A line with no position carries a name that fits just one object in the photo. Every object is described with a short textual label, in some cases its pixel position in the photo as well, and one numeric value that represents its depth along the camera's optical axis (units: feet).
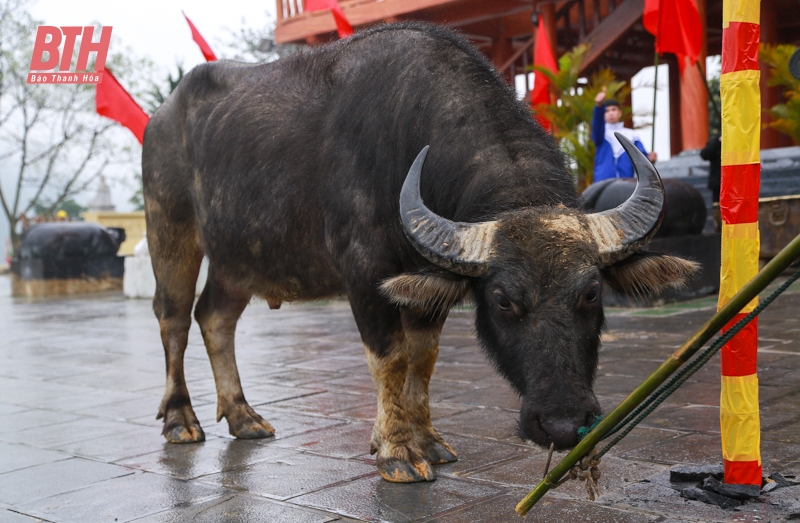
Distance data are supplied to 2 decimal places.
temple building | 49.75
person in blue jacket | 35.22
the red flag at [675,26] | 37.27
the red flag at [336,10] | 42.52
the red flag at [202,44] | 40.18
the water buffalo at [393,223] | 10.84
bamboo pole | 7.52
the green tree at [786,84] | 39.06
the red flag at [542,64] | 45.14
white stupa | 108.17
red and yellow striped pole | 10.98
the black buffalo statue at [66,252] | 58.70
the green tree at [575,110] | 42.88
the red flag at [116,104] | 35.04
